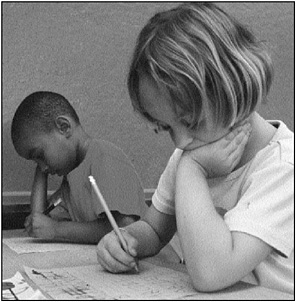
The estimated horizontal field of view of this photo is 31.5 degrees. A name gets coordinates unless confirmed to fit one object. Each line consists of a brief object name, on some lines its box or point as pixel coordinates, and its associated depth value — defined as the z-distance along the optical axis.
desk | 0.63
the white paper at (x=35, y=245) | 1.00
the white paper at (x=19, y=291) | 0.60
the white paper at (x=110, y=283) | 0.62
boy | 1.23
